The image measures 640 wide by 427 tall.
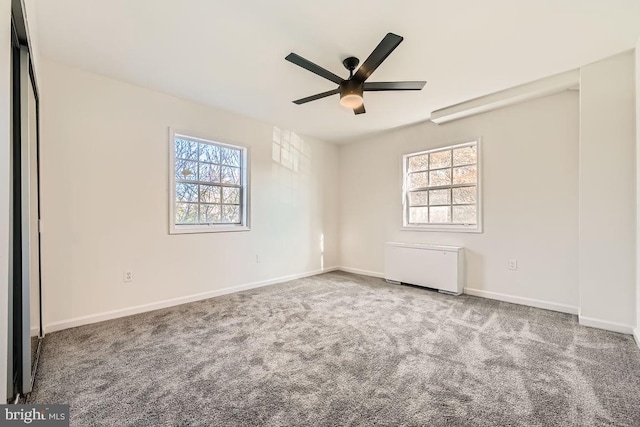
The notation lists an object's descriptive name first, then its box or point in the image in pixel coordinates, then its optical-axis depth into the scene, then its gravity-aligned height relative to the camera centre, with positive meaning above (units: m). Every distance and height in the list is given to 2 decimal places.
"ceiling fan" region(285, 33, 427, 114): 2.33 +1.13
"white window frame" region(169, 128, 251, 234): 3.53 +0.21
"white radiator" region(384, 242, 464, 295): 3.99 -0.81
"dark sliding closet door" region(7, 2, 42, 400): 1.66 -0.07
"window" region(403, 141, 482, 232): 4.11 +0.32
